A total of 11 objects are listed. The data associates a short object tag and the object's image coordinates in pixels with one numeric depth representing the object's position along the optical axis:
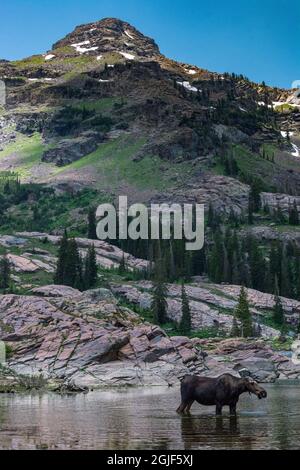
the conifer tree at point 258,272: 188.12
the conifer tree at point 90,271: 157.75
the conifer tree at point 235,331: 127.25
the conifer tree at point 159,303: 135.38
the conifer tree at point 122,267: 176.19
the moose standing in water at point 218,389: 36.63
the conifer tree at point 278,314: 152.38
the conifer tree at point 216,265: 183.12
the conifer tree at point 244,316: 128.12
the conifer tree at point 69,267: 155.00
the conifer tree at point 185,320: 132.12
